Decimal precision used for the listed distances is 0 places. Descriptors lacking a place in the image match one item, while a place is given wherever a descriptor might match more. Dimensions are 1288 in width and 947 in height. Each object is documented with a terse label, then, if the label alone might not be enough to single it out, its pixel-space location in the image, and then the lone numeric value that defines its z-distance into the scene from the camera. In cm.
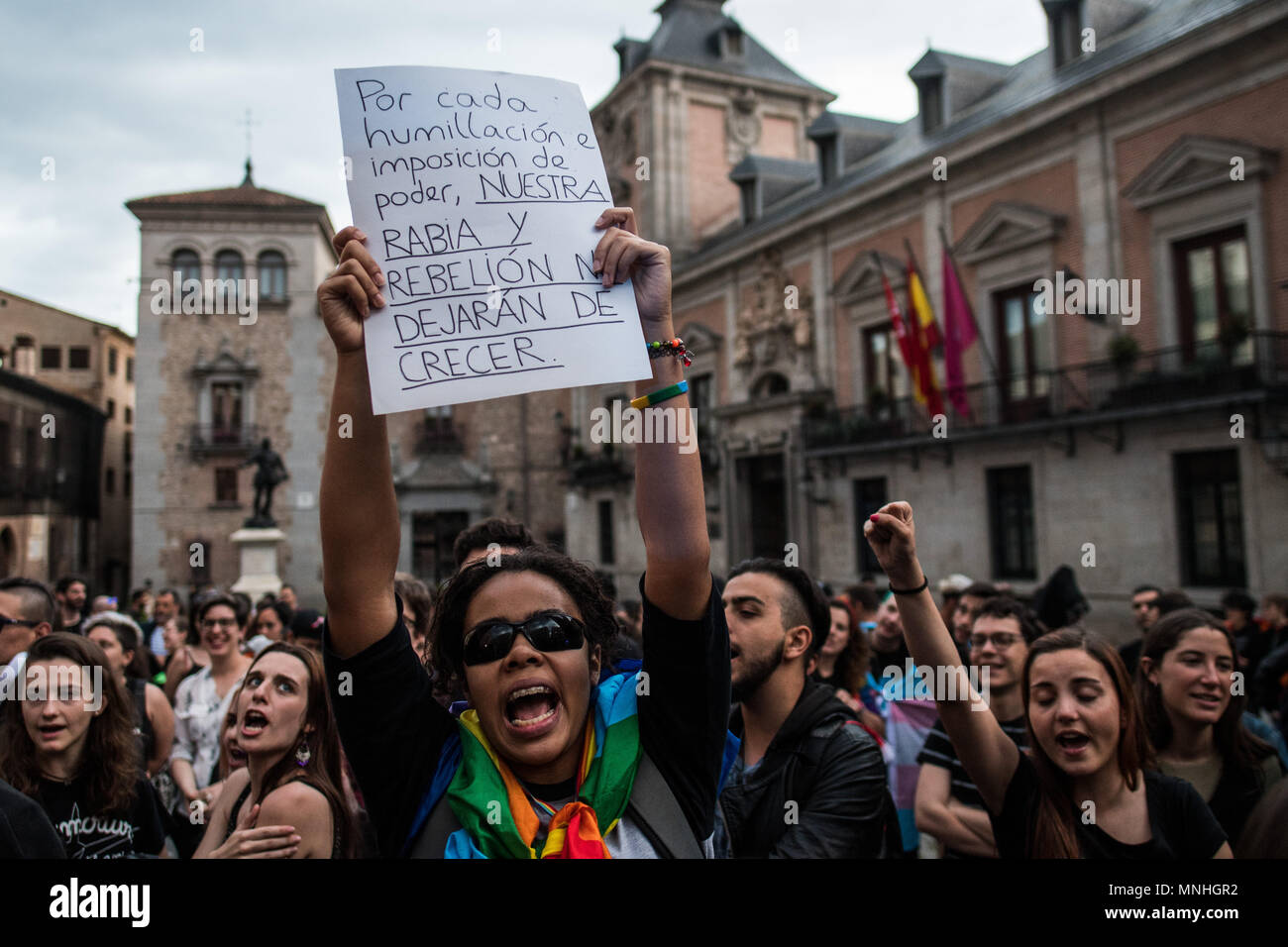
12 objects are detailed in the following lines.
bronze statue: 1823
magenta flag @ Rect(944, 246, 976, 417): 1655
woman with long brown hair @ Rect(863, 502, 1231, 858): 240
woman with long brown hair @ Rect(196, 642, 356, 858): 245
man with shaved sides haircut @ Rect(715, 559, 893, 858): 273
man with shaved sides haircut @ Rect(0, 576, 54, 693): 427
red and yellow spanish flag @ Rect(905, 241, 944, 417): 1719
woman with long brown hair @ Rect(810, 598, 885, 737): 480
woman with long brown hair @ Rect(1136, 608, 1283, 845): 318
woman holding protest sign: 173
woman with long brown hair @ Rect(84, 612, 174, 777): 448
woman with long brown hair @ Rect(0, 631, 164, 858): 305
